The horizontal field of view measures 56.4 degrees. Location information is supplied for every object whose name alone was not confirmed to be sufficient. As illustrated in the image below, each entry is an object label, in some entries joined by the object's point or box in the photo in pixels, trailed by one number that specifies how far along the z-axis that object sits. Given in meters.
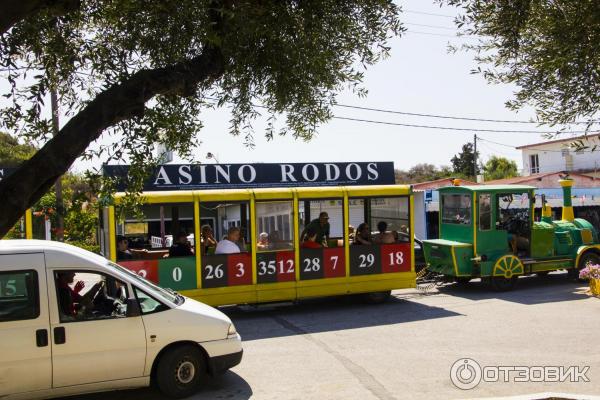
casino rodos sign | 15.90
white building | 47.59
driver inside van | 6.14
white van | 5.89
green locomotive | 13.36
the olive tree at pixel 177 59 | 3.99
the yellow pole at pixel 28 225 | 9.98
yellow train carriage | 10.78
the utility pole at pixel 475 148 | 54.28
